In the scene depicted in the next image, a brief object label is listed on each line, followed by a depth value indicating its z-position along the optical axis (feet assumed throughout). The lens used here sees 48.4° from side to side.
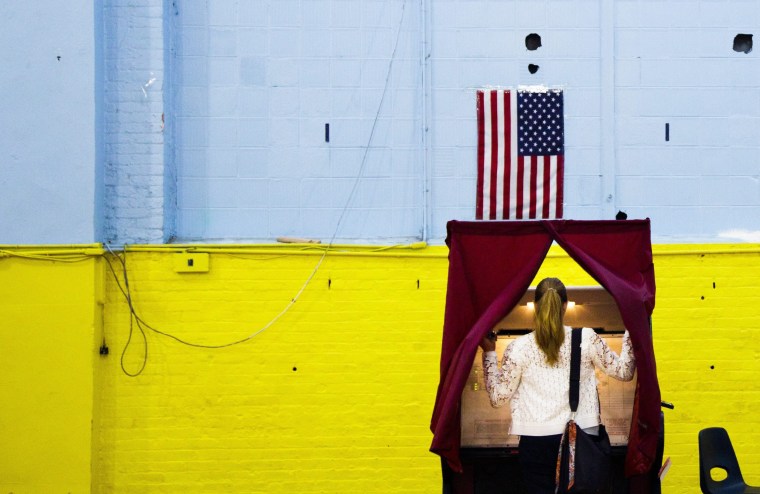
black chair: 17.60
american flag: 23.44
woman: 15.01
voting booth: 15.31
